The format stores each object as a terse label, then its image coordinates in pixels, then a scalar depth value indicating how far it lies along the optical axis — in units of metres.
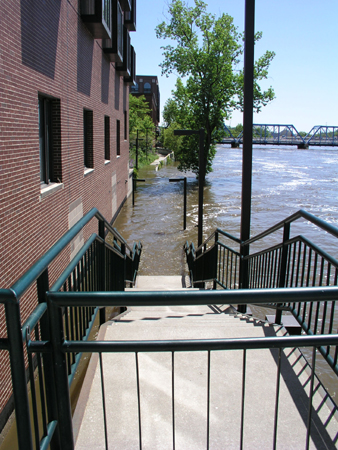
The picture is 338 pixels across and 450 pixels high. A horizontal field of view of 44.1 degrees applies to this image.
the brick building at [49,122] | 5.74
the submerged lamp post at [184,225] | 19.90
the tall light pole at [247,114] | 6.37
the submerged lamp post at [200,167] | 12.53
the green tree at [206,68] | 34.31
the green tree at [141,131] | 45.99
